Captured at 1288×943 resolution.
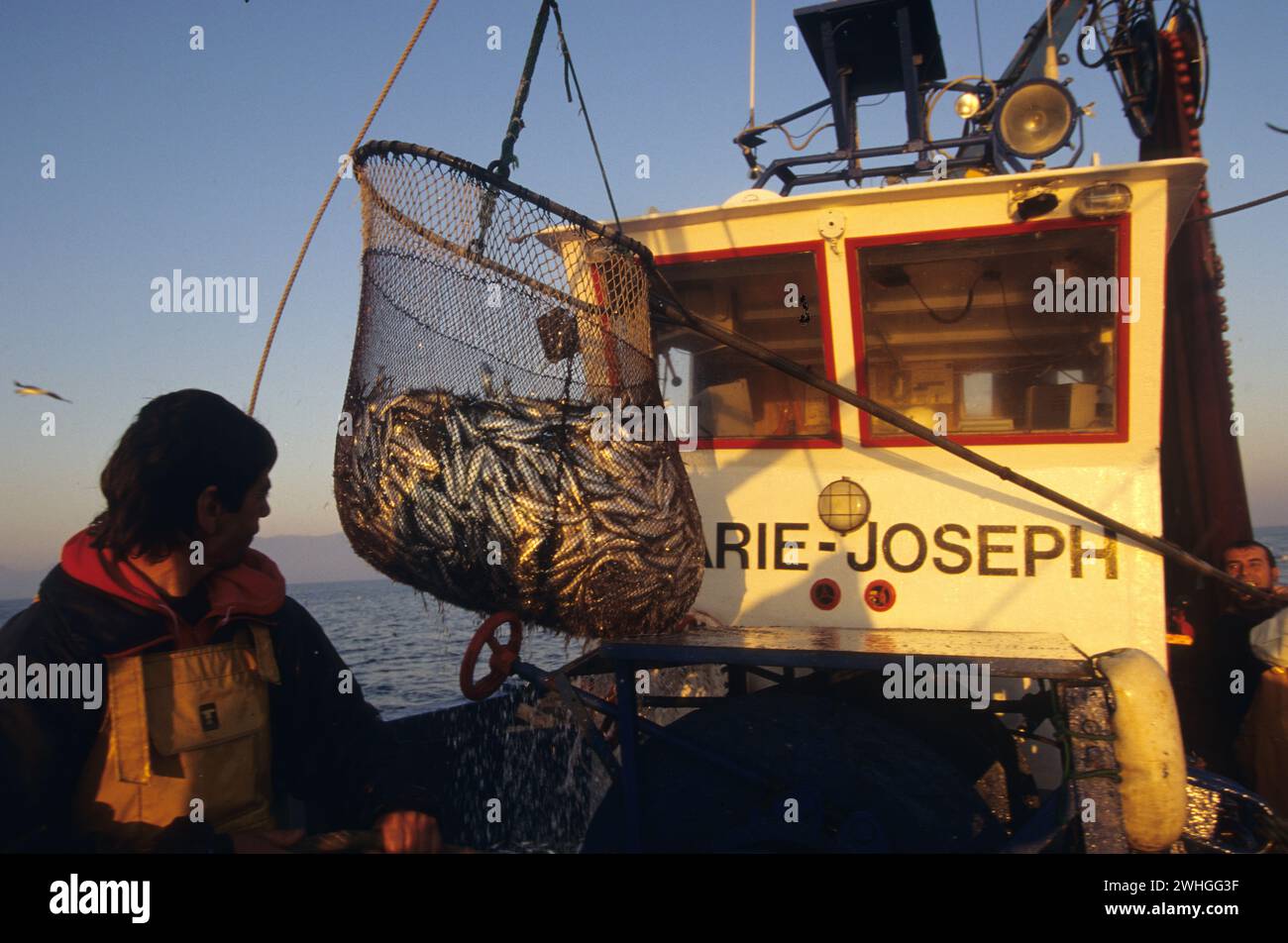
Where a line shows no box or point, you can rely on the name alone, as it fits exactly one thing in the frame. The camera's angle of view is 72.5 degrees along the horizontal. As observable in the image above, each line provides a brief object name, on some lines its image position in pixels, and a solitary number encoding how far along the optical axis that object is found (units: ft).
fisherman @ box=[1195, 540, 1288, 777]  16.83
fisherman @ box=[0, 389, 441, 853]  7.29
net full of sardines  9.73
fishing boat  11.12
